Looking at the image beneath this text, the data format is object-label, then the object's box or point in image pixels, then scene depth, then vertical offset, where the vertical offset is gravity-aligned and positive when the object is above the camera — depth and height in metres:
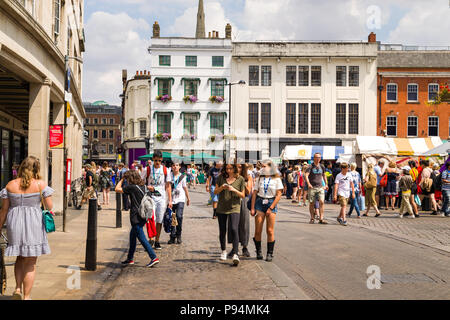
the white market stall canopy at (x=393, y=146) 25.59 +0.91
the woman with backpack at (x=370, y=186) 16.59 -0.79
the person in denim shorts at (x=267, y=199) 8.62 -0.64
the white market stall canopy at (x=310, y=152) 32.72 +0.71
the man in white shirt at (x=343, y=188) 14.18 -0.75
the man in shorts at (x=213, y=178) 14.97 -0.52
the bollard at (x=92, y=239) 7.89 -1.24
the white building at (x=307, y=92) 44.16 +6.25
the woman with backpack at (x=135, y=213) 8.10 -0.86
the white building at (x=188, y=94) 45.28 +6.21
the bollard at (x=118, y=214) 13.58 -1.45
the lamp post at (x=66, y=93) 12.82 +1.79
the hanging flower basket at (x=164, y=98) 44.94 +5.77
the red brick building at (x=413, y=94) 43.53 +6.02
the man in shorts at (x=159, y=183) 9.62 -0.41
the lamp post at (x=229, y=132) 41.24 +2.58
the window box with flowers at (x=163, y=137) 44.94 +2.25
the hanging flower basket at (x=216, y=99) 44.99 +5.70
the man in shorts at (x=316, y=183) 14.23 -0.60
